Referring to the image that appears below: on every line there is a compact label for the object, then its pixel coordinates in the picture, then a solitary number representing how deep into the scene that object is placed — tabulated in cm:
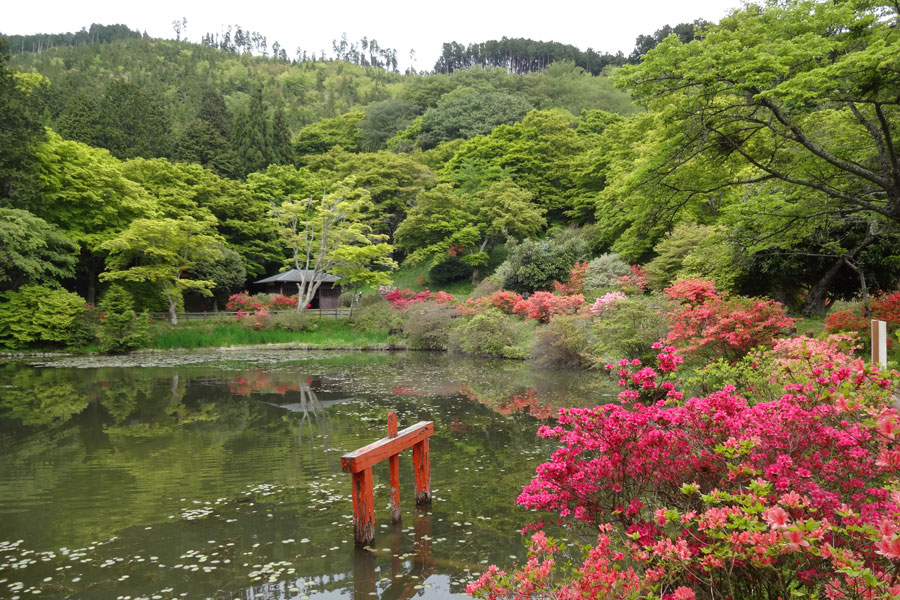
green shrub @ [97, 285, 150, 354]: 2227
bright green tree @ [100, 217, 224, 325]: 2391
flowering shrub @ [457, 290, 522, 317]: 2198
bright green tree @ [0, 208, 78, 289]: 2069
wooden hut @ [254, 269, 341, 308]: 3152
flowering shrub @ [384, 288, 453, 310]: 2545
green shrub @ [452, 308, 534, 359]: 1976
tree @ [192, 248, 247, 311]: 2870
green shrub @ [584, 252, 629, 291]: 2109
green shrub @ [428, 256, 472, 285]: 3316
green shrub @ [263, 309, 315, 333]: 2567
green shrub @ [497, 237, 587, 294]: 2434
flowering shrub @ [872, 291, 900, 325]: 926
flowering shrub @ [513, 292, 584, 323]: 1812
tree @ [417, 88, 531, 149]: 4419
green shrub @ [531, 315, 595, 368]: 1543
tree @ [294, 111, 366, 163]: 4894
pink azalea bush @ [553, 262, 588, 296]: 2227
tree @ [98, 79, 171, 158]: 3478
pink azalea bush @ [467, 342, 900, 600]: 206
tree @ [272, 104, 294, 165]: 4294
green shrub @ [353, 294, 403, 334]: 2514
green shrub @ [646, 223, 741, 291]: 1271
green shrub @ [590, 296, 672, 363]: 1173
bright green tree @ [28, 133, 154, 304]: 2469
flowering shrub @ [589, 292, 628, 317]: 1431
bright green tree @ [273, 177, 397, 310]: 2595
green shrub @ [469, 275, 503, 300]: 2497
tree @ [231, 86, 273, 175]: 4038
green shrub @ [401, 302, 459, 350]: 2273
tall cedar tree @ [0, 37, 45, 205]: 2272
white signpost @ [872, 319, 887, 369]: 499
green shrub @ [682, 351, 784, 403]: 602
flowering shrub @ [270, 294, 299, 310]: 2838
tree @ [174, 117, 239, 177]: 3713
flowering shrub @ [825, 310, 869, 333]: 936
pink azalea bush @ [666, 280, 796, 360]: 906
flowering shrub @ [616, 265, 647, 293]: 1919
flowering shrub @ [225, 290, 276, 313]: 2806
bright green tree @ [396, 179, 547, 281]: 3100
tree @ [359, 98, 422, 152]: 5059
